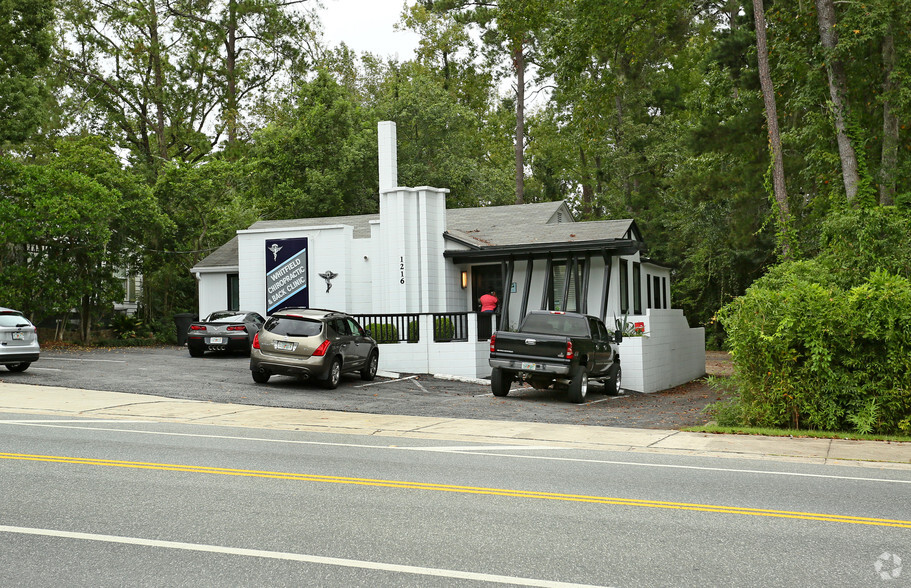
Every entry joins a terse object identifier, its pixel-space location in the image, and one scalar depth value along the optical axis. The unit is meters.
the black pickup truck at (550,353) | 17.97
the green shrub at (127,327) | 34.04
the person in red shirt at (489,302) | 24.89
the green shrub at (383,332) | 23.83
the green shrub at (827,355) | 13.14
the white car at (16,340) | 19.52
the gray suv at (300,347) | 18.50
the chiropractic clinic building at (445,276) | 23.31
